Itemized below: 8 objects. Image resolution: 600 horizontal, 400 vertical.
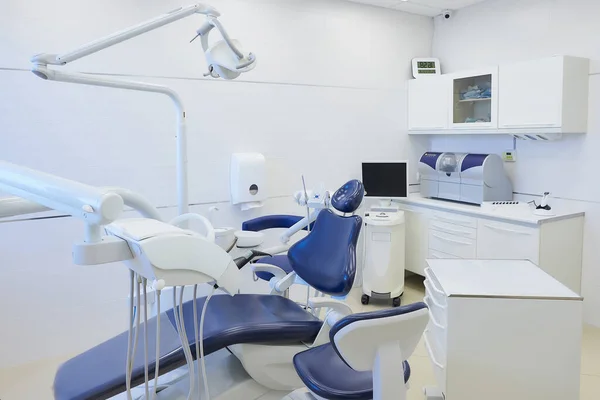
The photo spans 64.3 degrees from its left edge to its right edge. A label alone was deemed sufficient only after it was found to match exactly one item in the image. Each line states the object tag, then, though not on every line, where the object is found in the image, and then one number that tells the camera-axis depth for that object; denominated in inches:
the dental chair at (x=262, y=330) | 75.8
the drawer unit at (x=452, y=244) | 161.8
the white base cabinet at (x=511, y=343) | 89.4
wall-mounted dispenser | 153.5
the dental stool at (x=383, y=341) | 60.9
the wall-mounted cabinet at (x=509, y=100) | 143.3
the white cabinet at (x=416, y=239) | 180.9
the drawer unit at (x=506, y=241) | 142.3
